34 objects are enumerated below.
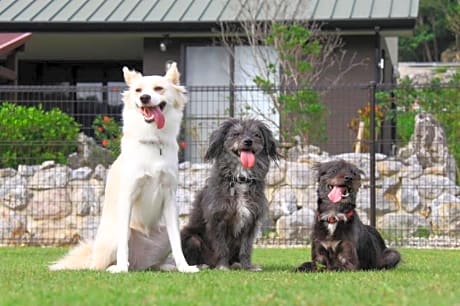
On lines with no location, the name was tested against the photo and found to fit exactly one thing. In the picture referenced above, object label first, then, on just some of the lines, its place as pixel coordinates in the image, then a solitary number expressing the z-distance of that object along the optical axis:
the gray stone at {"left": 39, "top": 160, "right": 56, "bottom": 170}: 16.28
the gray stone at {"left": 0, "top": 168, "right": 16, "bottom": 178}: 16.27
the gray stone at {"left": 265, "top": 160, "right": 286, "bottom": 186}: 16.22
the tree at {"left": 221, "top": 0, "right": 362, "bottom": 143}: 17.42
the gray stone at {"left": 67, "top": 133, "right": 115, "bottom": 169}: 16.69
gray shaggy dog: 9.54
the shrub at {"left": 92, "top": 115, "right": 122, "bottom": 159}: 16.92
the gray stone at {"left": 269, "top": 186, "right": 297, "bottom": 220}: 16.08
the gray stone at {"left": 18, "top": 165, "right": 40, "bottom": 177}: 16.27
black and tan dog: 9.28
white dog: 9.05
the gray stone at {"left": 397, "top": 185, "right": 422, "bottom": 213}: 16.12
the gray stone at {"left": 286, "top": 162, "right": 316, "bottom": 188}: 16.19
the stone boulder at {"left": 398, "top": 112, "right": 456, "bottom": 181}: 16.83
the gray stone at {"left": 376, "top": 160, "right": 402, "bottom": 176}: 16.31
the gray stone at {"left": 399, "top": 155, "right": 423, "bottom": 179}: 16.28
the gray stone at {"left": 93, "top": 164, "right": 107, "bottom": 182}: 16.38
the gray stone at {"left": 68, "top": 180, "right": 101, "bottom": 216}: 16.12
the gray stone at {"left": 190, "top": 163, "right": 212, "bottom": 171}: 16.47
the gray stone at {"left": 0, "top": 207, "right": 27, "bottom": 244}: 15.90
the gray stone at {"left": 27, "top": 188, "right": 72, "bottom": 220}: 16.11
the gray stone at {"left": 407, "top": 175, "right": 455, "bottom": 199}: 16.19
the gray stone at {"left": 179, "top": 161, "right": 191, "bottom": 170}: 16.47
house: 20.59
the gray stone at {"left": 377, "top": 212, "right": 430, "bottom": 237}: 15.78
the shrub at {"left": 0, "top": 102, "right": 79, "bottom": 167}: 16.48
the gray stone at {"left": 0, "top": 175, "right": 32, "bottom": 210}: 16.09
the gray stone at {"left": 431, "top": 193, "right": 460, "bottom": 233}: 15.77
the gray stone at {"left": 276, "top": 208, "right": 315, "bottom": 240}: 15.80
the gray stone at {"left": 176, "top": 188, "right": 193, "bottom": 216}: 15.95
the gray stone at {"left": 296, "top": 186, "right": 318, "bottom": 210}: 16.08
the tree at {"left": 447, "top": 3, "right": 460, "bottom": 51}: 44.25
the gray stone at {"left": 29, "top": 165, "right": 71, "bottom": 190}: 16.22
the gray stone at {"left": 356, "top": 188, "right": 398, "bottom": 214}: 16.03
